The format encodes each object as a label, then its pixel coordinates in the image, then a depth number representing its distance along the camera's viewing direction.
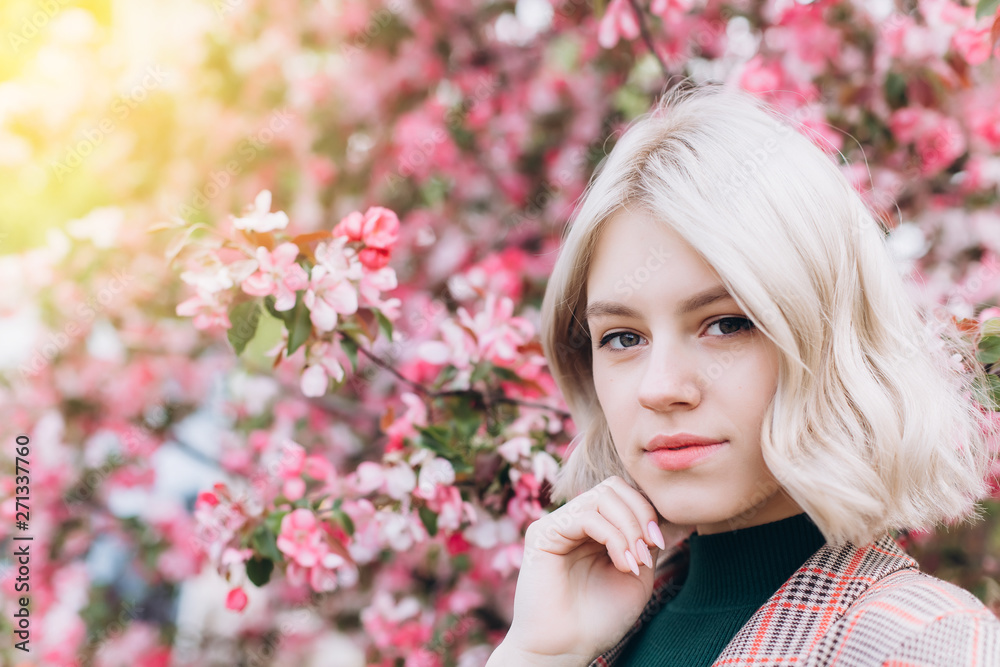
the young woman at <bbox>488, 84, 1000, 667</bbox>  0.96
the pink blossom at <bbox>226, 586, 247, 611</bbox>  1.58
